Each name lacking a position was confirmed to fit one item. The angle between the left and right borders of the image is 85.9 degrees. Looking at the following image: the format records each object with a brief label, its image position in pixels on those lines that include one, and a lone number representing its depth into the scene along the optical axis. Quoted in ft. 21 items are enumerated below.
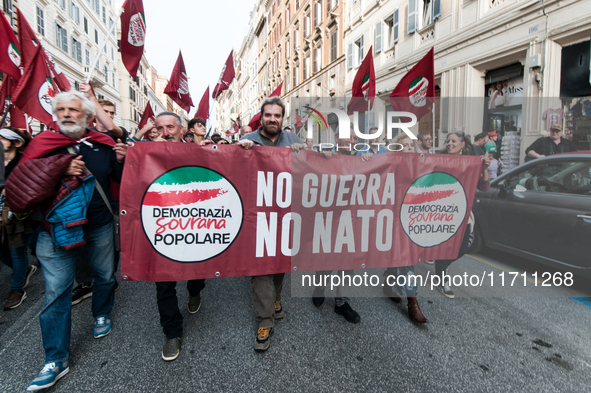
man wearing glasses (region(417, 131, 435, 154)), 17.11
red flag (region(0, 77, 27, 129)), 16.15
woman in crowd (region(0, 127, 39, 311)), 9.76
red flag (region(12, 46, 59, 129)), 13.66
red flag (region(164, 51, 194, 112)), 28.84
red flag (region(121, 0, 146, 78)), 18.21
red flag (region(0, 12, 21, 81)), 15.01
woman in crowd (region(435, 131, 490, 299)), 10.88
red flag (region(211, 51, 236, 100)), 37.47
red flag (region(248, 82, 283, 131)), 28.44
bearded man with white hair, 6.68
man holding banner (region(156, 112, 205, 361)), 7.71
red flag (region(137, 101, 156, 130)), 29.62
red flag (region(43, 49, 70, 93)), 15.09
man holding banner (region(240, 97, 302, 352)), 8.23
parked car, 10.96
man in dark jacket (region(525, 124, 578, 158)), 20.86
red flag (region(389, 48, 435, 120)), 17.40
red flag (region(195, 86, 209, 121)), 34.47
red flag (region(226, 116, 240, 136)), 72.73
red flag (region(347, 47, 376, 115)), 21.48
